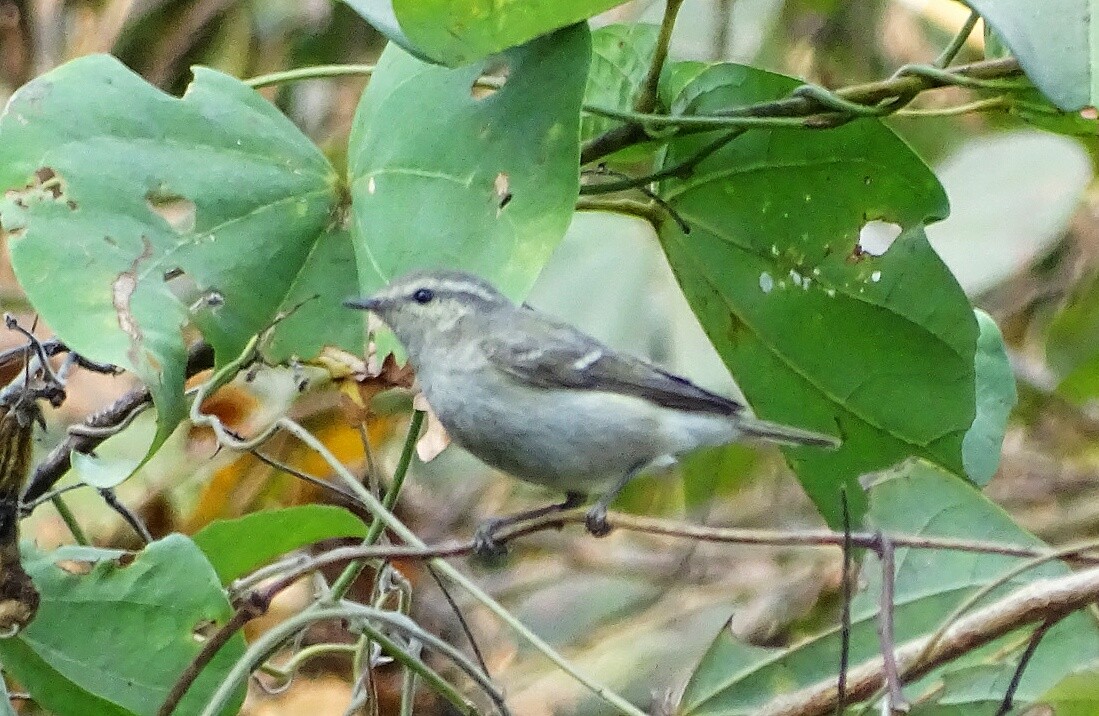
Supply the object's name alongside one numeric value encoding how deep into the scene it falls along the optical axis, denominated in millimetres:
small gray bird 3270
